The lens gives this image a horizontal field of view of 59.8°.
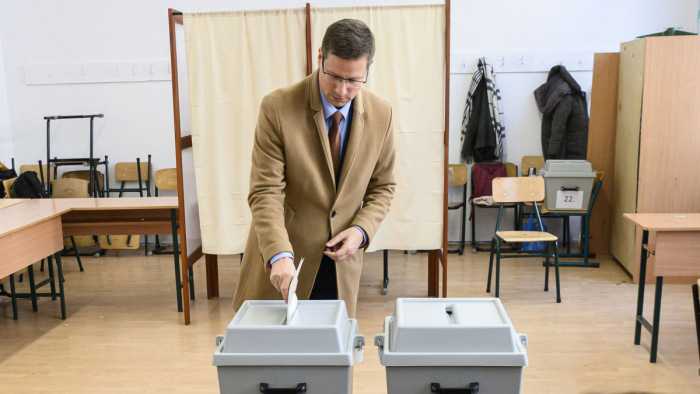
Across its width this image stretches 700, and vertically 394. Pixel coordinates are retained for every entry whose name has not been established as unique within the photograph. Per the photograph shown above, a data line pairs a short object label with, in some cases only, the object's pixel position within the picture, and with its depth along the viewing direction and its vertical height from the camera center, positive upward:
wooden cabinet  4.36 -0.10
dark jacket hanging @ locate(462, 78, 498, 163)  5.48 -0.17
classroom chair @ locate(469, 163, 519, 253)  5.58 -0.83
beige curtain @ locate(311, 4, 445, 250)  3.69 +0.11
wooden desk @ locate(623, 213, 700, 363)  3.22 -0.74
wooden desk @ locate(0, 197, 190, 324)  3.86 -0.68
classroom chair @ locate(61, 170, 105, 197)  5.86 -0.57
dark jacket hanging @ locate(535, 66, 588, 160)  5.36 -0.01
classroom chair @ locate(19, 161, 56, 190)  5.75 -0.52
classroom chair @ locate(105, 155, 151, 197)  5.78 -0.55
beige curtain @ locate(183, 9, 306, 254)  3.71 +0.20
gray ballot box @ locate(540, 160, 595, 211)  4.85 -0.56
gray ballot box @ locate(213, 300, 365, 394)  1.35 -0.54
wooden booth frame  3.61 -0.19
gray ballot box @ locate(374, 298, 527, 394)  1.33 -0.53
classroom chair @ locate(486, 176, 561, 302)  4.52 -0.57
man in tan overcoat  1.79 -0.20
